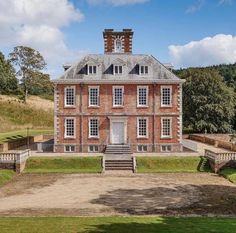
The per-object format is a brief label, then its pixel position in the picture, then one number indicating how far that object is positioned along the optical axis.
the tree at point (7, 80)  60.56
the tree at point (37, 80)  62.04
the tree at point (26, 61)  61.32
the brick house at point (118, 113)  28.61
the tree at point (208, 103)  42.57
